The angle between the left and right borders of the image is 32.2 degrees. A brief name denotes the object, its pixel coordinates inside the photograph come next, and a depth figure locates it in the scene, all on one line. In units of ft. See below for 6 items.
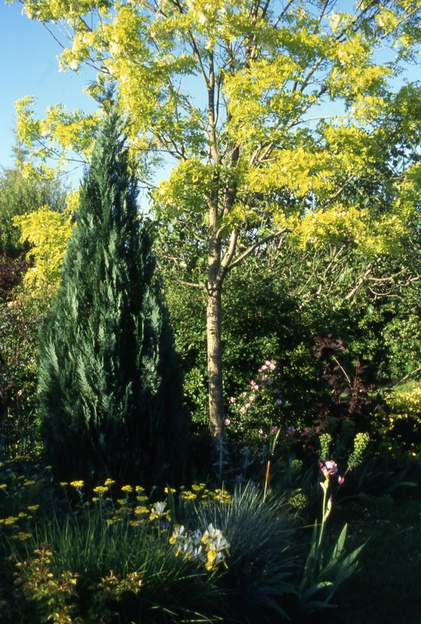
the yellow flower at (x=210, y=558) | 12.00
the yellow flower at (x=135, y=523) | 12.79
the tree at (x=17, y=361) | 24.34
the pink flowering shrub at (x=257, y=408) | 27.07
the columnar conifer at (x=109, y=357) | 17.28
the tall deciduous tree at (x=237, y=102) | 20.15
